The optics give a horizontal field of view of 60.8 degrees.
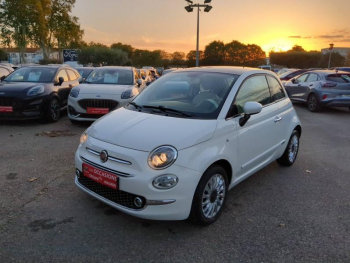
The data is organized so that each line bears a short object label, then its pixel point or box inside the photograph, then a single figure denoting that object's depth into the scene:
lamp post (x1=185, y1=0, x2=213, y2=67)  19.36
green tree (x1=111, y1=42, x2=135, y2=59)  100.56
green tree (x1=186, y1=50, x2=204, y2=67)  66.29
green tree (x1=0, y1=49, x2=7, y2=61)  68.54
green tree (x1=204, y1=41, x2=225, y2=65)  72.94
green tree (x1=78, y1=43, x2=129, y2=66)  58.81
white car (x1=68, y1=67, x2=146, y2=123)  7.33
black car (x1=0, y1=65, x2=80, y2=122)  7.41
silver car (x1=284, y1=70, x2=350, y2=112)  10.69
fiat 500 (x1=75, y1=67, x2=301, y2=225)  2.79
